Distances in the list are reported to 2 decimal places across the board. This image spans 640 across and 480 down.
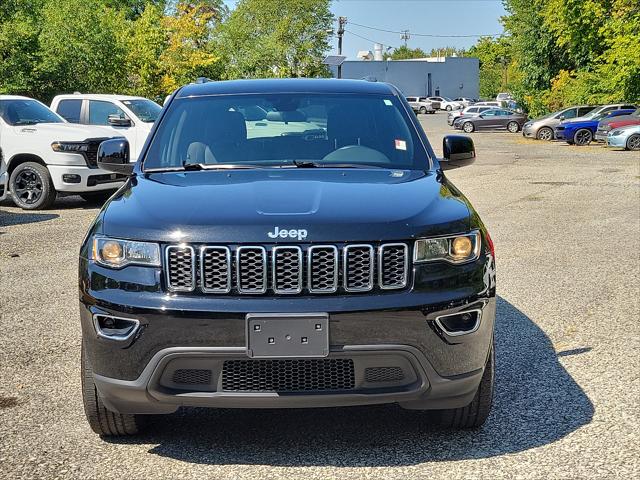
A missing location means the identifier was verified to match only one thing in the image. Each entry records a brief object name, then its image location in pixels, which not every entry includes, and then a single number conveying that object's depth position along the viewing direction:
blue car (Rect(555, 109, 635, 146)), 38.56
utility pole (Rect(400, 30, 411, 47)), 178.79
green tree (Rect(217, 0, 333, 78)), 65.56
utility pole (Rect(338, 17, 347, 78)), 86.14
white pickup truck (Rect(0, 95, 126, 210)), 14.90
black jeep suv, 3.85
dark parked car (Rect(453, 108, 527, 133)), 53.69
